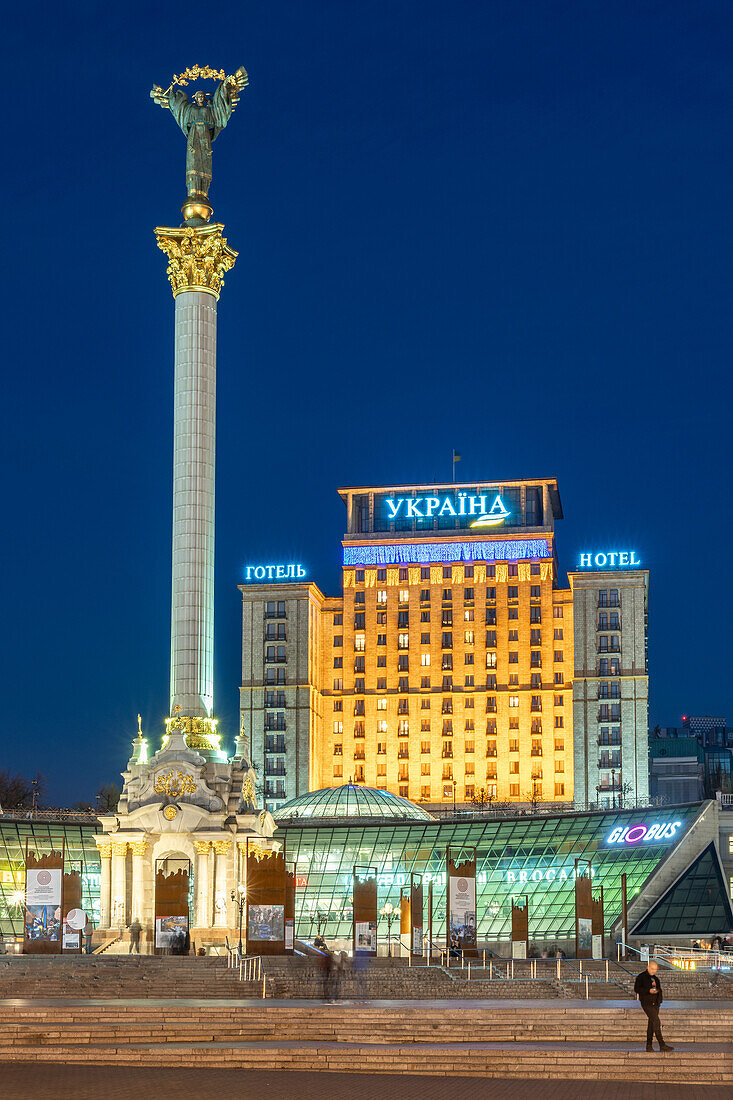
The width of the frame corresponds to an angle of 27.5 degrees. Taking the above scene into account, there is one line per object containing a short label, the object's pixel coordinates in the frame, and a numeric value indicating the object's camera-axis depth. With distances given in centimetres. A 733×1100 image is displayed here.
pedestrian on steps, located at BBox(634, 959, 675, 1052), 3093
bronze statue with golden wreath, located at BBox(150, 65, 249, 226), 8219
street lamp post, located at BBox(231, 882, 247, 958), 7369
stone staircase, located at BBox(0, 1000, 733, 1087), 3102
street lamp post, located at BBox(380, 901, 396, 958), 10112
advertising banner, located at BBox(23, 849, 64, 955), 6078
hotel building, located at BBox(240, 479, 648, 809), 15712
